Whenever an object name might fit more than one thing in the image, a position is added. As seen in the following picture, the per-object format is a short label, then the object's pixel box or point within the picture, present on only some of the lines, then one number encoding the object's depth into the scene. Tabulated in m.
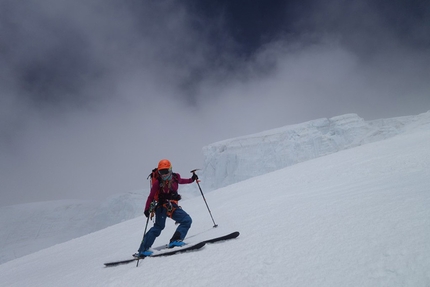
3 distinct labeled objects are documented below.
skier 4.09
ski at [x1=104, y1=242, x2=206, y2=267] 3.13
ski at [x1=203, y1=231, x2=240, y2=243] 3.20
